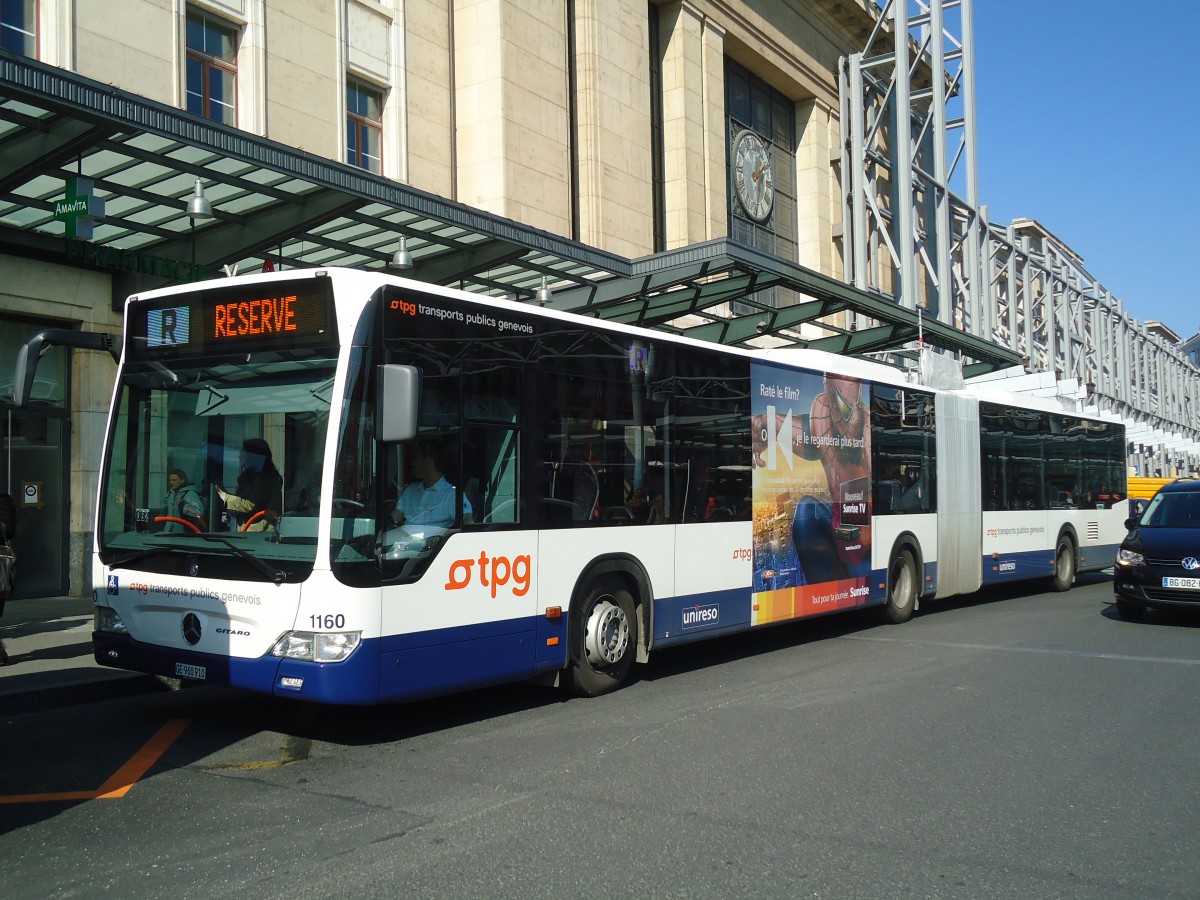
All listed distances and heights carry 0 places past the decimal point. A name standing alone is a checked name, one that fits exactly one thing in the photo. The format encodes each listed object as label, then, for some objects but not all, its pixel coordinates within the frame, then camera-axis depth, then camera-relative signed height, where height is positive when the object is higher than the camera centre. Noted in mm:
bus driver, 6914 -26
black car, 12789 -875
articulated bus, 6688 +9
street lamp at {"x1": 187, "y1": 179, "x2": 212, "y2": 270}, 11219 +2891
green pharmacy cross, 11289 +2913
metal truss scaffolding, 35125 +9750
